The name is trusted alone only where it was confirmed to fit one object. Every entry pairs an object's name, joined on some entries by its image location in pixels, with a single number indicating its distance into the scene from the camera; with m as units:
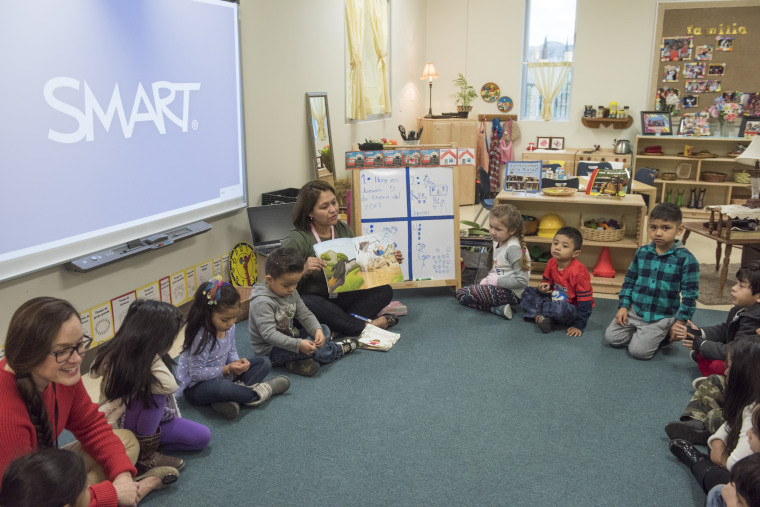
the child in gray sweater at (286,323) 3.32
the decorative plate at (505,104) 9.55
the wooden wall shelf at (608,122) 8.85
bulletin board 8.20
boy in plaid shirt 3.64
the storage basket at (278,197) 5.03
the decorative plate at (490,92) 9.57
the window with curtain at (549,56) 9.20
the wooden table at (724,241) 4.72
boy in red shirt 4.10
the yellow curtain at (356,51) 6.70
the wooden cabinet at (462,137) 8.68
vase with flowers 8.29
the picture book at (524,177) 5.23
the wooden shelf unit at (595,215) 4.91
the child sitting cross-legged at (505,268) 4.38
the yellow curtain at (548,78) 9.26
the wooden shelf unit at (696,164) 8.12
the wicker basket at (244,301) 4.27
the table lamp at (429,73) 9.16
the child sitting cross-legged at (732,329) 3.11
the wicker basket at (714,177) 8.05
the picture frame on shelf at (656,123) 8.45
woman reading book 3.84
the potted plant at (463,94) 9.17
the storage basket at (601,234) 4.94
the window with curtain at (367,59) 6.81
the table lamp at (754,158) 5.23
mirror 5.79
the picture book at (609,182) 4.97
